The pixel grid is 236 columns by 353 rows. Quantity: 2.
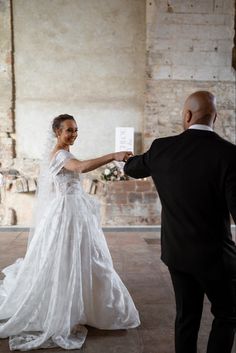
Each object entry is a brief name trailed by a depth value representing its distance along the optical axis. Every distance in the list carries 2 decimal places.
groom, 1.52
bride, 2.37
